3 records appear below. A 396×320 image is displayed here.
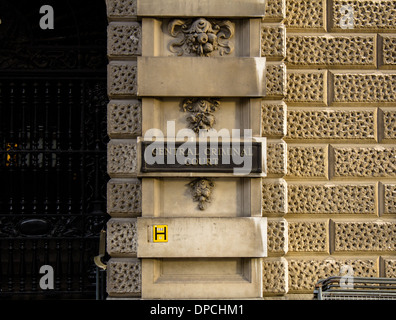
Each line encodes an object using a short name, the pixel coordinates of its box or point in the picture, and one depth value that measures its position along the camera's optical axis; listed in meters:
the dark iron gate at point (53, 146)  7.80
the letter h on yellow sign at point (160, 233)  6.53
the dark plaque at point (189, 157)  6.55
